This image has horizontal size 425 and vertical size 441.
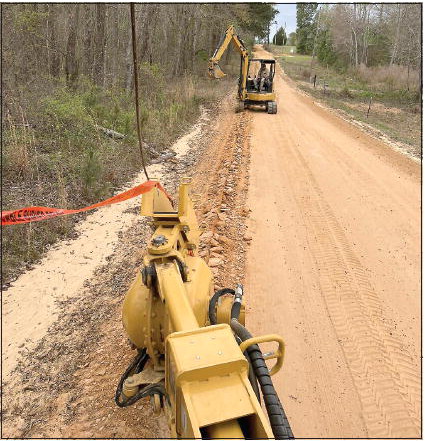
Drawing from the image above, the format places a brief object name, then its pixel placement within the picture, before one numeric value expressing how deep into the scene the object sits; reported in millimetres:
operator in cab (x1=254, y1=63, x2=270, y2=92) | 18089
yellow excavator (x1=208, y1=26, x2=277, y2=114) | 16734
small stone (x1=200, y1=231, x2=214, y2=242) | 6496
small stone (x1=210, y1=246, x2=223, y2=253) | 6199
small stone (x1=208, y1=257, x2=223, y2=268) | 5821
